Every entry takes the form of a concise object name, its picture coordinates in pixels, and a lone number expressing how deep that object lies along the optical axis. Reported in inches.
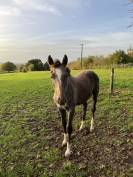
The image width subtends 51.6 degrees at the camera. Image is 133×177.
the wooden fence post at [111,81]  273.6
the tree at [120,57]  989.9
